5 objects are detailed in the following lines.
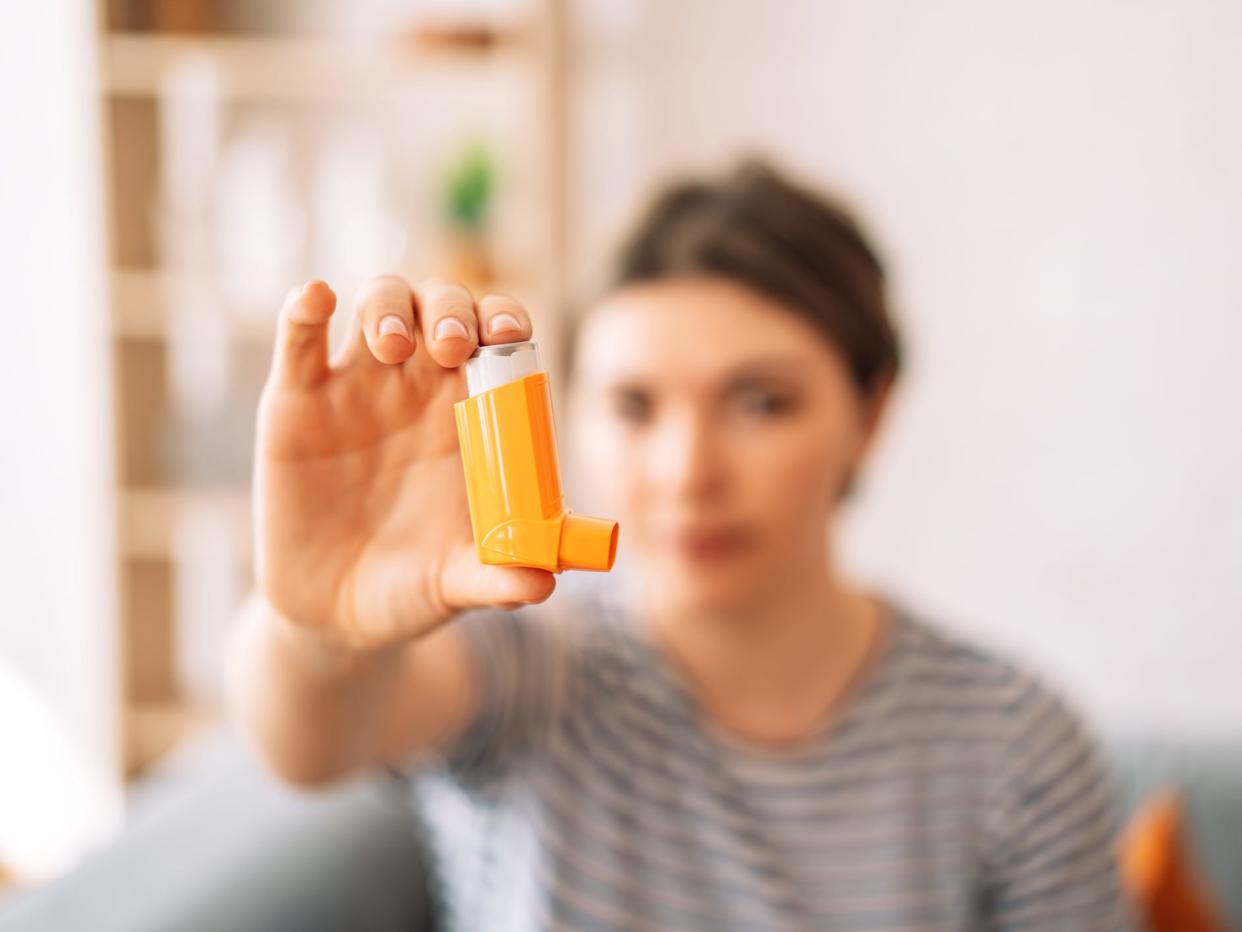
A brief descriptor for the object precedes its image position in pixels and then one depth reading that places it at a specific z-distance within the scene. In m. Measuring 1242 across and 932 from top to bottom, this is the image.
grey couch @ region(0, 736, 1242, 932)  1.02
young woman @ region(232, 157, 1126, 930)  0.98
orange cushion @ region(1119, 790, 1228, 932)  1.23
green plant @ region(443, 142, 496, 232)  2.06
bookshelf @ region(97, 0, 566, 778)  2.06
